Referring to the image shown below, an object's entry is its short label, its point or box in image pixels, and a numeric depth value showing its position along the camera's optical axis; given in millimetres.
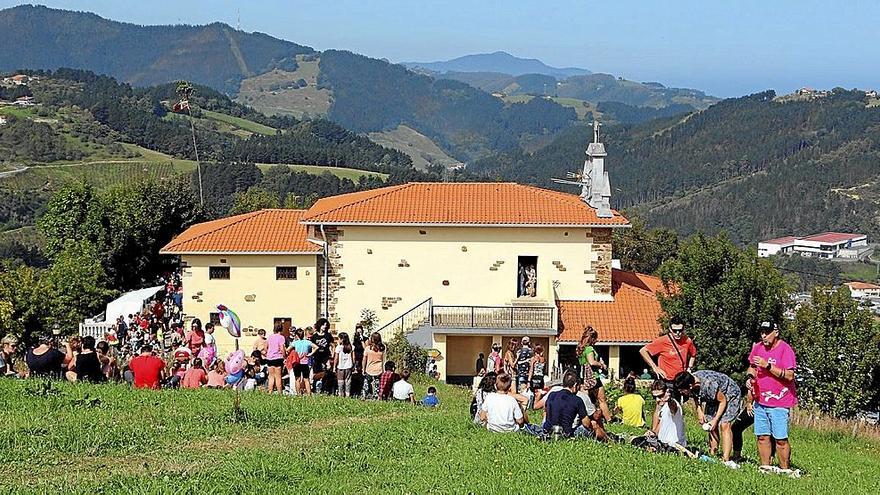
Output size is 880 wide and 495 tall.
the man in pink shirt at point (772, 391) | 9852
